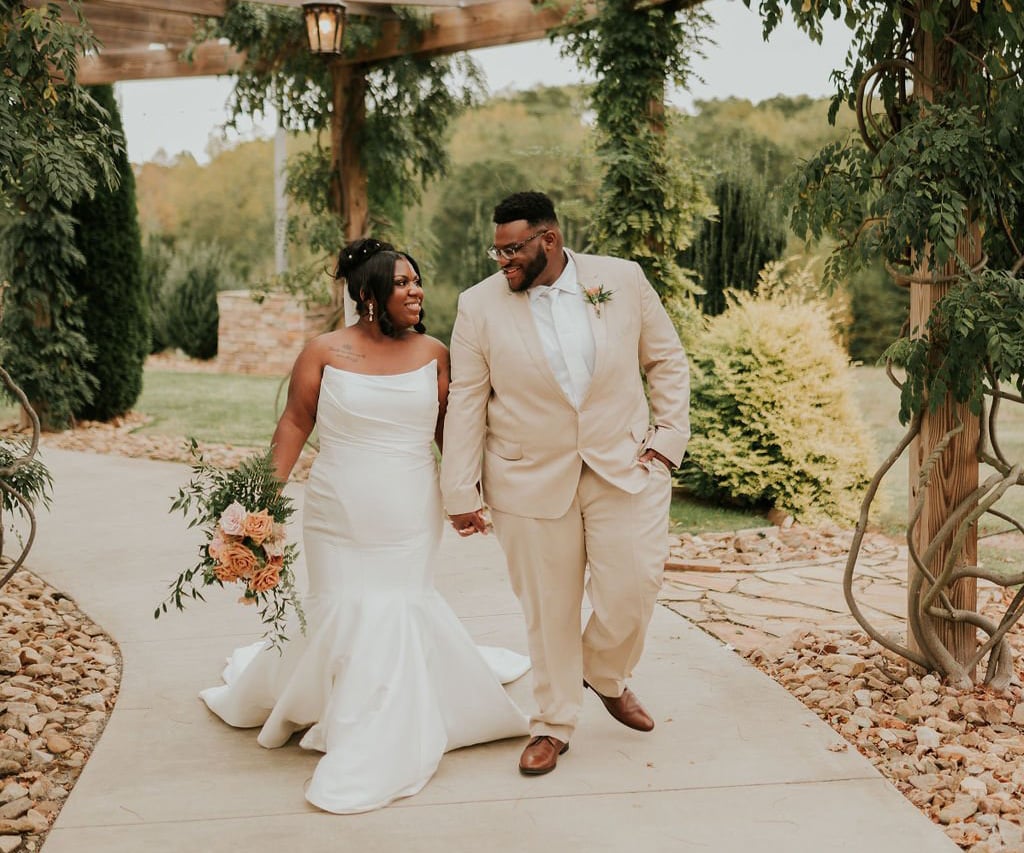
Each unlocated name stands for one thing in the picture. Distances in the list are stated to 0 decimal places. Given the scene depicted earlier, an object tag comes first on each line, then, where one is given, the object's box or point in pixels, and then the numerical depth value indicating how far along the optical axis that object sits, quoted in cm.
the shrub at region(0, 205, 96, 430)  1040
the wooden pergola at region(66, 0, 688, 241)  821
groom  349
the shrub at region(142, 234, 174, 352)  1931
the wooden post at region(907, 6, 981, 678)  396
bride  362
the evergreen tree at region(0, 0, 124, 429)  358
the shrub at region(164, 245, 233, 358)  1906
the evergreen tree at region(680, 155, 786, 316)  1255
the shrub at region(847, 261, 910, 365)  1817
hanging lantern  770
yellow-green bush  772
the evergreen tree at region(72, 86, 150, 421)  1095
